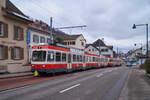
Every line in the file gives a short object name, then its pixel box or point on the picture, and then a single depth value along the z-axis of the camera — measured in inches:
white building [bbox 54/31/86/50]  1979.7
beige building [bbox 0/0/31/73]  753.0
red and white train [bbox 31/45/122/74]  579.8
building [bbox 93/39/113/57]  3037.9
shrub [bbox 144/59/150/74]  702.8
